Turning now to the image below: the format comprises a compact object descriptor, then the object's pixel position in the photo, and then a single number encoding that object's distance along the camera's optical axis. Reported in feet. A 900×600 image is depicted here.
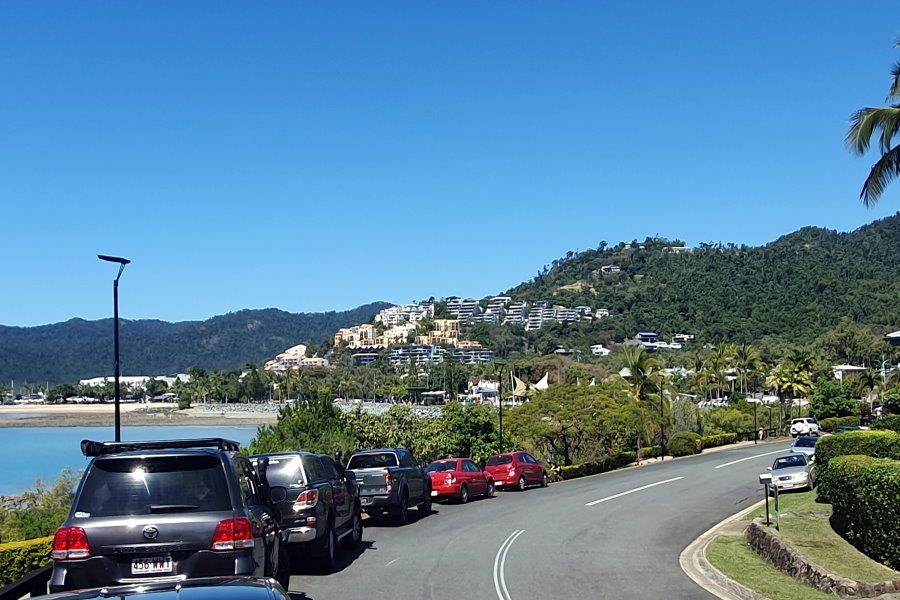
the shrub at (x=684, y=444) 192.03
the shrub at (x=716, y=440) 211.82
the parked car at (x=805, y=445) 112.53
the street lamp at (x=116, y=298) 71.15
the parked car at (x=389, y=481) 70.08
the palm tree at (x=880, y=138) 78.12
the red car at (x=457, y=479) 91.20
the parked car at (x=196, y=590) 15.72
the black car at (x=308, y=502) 48.06
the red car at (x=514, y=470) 108.47
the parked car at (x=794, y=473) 93.40
